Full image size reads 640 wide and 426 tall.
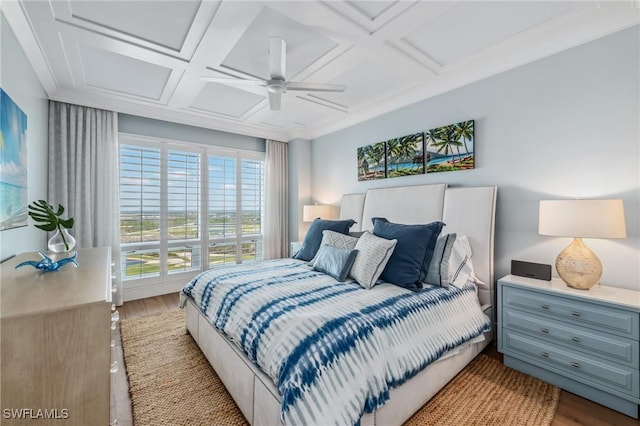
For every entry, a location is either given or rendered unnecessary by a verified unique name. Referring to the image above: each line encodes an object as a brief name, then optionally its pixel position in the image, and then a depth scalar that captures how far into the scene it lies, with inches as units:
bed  49.4
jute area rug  63.9
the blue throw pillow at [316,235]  117.1
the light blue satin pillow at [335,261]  89.1
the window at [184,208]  145.7
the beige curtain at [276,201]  187.9
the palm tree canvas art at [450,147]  107.1
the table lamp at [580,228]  67.4
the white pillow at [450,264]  87.3
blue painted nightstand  64.0
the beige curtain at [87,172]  122.8
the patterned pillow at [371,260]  83.1
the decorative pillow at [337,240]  101.0
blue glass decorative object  54.6
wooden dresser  33.8
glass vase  83.2
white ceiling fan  82.7
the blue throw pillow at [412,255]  83.5
